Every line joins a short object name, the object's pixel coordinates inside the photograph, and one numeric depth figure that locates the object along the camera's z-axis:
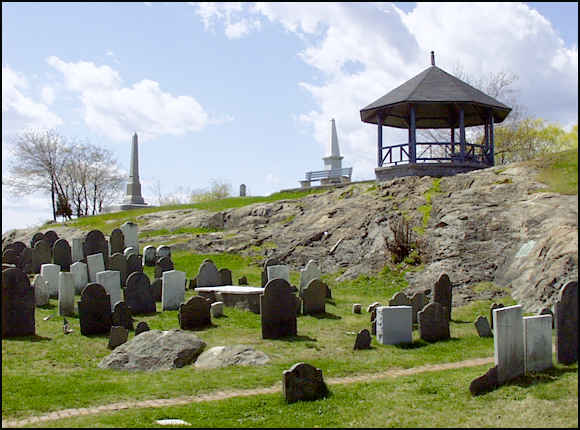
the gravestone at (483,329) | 12.57
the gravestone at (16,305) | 12.34
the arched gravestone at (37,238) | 25.17
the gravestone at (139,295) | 14.86
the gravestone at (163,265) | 19.53
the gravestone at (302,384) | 8.20
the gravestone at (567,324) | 9.26
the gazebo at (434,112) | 26.38
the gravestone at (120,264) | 18.66
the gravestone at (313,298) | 15.02
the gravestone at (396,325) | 12.04
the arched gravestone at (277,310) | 12.34
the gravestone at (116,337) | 11.80
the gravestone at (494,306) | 13.95
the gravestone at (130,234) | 25.22
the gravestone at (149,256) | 23.17
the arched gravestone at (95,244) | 21.61
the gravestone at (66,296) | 14.59
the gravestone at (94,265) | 18.02
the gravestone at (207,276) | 18.27
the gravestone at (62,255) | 21.42
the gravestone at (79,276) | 17.61
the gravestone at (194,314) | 13.16
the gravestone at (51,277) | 16.89
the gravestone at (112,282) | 14.95
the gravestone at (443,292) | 14.29
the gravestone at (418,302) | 14.30
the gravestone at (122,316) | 13.00
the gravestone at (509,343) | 8.52
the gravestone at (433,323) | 12.20
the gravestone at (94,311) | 12.73
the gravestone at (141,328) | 12.24
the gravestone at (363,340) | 11.66
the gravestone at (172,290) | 15.74
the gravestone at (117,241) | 23.75
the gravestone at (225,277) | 18.80
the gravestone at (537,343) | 8.95
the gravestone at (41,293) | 15.65
